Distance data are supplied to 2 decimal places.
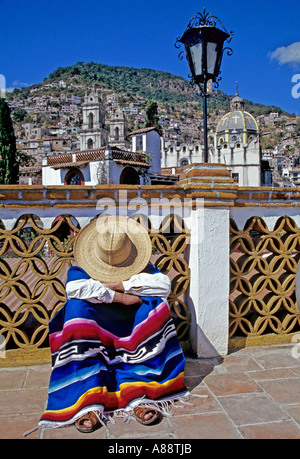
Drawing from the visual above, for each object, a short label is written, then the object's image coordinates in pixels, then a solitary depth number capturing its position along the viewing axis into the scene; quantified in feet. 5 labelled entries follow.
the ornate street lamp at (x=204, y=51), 11.24
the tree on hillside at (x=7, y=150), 63.21
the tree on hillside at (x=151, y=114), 132.26
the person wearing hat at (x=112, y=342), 7.55
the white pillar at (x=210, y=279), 10.33
